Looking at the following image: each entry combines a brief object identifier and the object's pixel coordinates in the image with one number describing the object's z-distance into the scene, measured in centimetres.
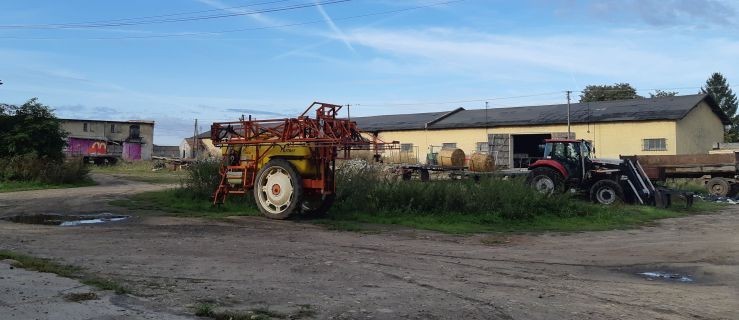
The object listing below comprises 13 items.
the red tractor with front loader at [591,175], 2220
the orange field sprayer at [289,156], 1596
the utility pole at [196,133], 6444
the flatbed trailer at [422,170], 3295
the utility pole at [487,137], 4716
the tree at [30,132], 3012
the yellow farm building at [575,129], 4081
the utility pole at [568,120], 4207
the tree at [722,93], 9644
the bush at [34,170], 2897
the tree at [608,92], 7344
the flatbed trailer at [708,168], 2862
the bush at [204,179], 2008
